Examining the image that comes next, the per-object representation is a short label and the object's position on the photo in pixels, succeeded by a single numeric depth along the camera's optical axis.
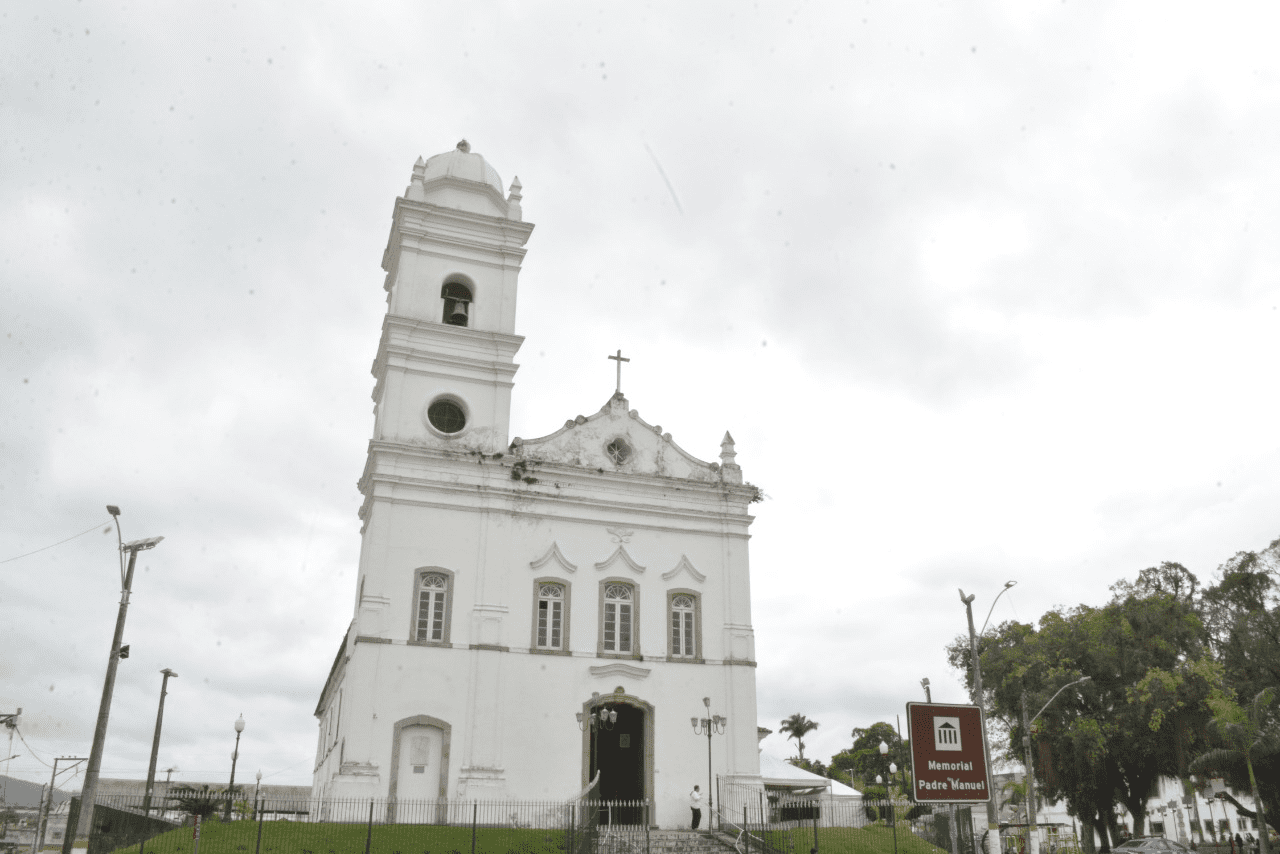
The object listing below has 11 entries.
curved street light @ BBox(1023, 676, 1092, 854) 31.63
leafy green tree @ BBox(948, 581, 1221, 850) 36.00
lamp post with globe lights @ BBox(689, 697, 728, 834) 23.81
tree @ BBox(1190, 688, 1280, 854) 33.03
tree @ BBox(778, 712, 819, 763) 83.44
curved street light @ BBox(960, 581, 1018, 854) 21.47
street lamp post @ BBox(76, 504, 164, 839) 18.02
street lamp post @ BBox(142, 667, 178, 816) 28.42
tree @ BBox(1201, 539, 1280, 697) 37.88
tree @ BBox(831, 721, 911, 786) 68.31
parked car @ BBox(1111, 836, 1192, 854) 29.67
